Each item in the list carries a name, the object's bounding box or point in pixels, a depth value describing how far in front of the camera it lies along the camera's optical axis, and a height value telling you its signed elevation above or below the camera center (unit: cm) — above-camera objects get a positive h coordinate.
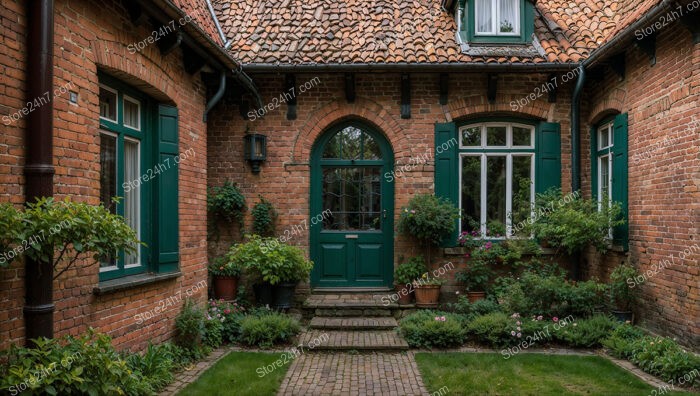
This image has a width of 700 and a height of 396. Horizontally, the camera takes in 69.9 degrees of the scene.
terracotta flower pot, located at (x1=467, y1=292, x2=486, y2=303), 854 -162
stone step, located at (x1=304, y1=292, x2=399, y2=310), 833 -169
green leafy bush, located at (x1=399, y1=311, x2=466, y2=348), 711 -188
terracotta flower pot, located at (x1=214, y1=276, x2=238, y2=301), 849 -143
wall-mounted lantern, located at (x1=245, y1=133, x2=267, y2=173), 881 +95
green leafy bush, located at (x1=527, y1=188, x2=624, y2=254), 779 -33
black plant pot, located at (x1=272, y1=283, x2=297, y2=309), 814 -151
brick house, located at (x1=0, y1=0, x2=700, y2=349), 663 +132
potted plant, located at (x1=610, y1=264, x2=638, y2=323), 731 -133
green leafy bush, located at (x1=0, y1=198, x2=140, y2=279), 358 -20
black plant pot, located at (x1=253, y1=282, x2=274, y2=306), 822 -149
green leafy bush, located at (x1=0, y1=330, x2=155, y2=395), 354 -124
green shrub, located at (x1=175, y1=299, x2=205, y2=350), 664 -165
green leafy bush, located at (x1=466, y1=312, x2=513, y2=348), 710 -184
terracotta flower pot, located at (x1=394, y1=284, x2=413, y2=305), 848 -157
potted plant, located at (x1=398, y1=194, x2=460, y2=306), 833 -30
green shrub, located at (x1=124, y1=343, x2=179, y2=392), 529 -178
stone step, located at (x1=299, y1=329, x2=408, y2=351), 702 -201
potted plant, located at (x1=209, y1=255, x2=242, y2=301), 847 -130
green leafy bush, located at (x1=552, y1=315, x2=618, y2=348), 702 -186
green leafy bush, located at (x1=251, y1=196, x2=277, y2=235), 880 -27
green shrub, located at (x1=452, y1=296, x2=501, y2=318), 797 -171
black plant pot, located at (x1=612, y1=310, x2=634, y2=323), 741 -171
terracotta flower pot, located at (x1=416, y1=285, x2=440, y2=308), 838 -157
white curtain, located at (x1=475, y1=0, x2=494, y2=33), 909 +334
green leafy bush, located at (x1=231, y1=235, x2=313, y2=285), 784 -92
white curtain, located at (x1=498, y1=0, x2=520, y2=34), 906 +334
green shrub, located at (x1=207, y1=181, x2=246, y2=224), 864 +2
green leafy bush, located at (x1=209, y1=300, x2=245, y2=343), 737 -173
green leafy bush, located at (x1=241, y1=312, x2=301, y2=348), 715 -184
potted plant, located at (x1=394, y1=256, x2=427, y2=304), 852 -127
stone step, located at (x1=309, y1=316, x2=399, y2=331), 779 -191
